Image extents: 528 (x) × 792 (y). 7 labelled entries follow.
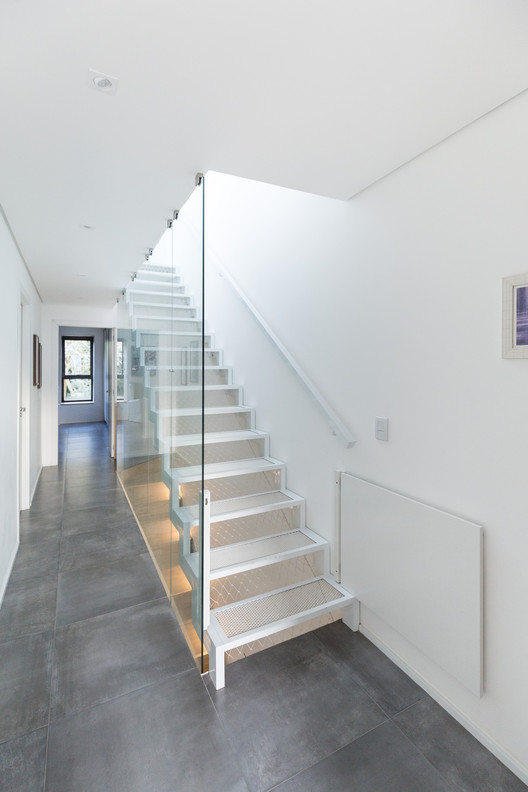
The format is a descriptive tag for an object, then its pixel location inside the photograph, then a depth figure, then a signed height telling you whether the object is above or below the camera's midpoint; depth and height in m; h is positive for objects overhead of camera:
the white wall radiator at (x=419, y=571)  1.51 -0.82
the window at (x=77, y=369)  10.27 +0.40
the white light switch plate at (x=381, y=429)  1.96 -0.21
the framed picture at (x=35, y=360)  4.88 +0.30
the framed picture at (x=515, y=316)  1.36 +0.25
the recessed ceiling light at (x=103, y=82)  1.30 +1.02
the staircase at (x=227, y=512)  1.95 -0.78
